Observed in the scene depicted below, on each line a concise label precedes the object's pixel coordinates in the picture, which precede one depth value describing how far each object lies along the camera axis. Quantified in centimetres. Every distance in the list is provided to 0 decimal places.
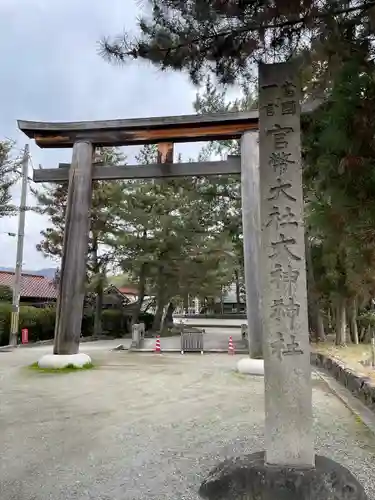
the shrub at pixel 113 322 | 2428
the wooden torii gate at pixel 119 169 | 933
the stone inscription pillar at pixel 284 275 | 321
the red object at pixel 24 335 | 1766
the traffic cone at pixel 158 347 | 1454
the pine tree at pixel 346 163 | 362
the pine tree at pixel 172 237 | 1902
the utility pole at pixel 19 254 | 1644
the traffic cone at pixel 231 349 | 1434
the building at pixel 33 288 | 2427
